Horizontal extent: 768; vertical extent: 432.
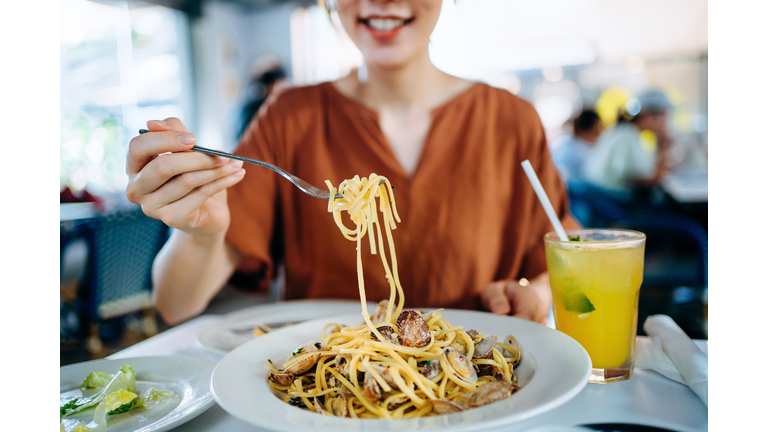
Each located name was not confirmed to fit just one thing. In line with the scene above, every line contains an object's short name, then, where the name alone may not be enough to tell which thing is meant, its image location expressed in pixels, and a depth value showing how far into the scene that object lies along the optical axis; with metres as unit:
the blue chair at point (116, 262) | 3.04
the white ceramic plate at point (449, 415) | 0.56
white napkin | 0.76
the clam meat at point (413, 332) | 0.80
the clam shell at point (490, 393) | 0.63
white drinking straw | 0.91
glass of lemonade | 0.83
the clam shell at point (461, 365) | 0.74
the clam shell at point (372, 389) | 0.70
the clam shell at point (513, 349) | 0.80
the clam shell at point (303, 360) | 0.77
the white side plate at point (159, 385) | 0.68
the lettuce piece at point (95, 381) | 0.82
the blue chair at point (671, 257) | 2.92
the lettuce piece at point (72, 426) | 0.67
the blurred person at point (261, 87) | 4.33
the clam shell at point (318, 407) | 0.66
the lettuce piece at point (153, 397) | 0.76
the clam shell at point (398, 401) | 0.71
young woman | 1.34
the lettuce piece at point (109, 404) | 0.70
